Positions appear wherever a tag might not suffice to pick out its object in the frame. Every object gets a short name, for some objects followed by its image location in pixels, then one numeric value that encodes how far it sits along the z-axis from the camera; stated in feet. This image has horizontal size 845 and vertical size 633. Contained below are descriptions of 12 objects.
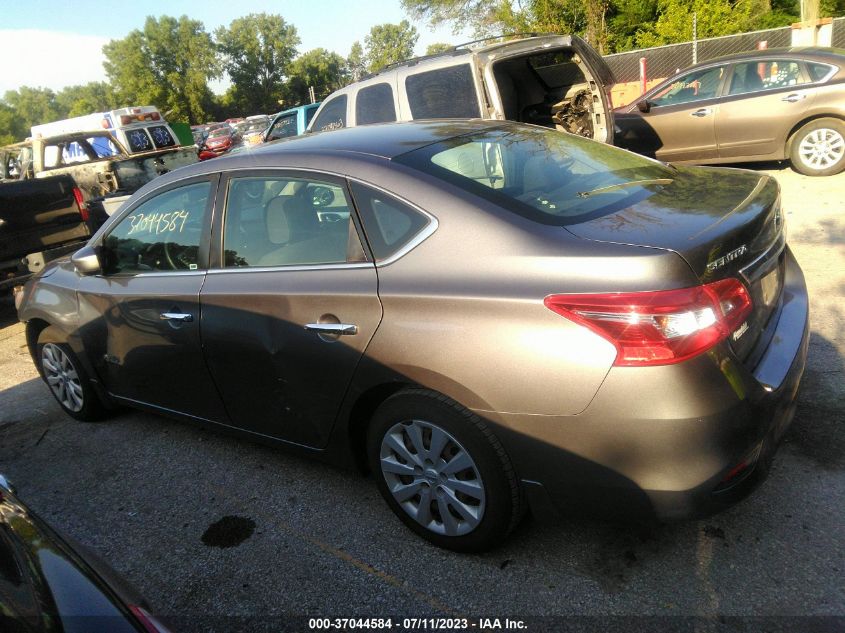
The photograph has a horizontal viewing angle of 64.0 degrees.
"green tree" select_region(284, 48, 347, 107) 294.66
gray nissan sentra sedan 7.06
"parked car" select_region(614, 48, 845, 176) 26.32
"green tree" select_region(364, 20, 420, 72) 376.89
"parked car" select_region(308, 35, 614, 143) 21.15
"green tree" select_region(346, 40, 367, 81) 347.95
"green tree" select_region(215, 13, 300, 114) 287.69
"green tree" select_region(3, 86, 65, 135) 401.49
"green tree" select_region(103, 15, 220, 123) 255.09
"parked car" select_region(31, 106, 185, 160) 55.51
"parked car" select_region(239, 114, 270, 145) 130.41
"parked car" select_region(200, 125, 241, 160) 105.55
